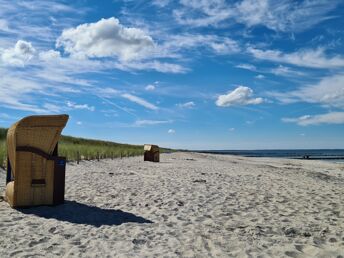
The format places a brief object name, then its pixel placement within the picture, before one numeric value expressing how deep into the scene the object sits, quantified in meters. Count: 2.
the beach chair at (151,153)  23.27
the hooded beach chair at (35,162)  6.90
